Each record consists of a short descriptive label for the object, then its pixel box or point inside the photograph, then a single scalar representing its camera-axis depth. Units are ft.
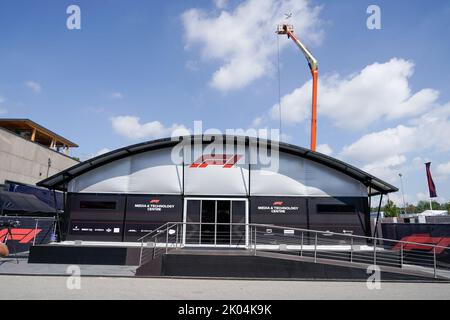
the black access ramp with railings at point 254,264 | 36.01
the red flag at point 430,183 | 108.06
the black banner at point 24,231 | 49.06
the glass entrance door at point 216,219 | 51.39
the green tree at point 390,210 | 223.51
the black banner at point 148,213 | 51.42
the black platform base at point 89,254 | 45.52
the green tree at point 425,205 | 369.38
